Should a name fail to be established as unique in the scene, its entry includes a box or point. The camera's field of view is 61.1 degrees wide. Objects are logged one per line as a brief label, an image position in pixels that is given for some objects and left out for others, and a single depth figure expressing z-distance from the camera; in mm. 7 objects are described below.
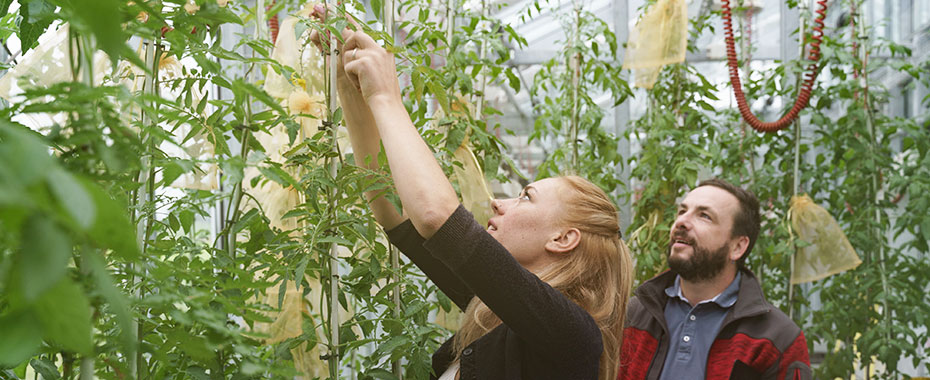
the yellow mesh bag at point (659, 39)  2877
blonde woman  1070
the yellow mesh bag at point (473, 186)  1891
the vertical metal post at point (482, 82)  2245
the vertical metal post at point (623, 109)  3555
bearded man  2119
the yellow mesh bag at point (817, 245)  2832
